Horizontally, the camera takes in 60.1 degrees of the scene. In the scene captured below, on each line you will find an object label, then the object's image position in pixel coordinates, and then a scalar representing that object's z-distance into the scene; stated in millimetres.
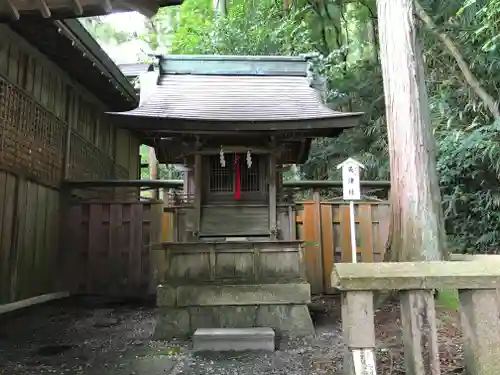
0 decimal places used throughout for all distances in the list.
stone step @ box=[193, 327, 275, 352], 5605
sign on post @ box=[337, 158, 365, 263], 6613
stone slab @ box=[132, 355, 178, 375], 4645
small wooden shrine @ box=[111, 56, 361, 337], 6543
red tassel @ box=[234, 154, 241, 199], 7250
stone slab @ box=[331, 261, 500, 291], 2736
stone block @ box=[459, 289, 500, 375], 2664
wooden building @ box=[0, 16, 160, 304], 7449
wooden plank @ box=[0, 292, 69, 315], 7336
